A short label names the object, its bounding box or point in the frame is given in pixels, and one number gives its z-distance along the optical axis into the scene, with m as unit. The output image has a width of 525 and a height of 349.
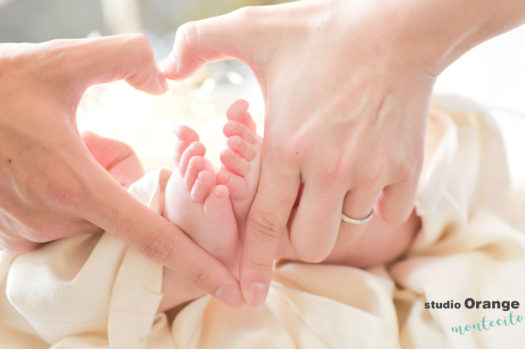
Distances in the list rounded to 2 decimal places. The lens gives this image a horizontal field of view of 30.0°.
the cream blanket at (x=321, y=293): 0.51
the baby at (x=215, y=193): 0.49
